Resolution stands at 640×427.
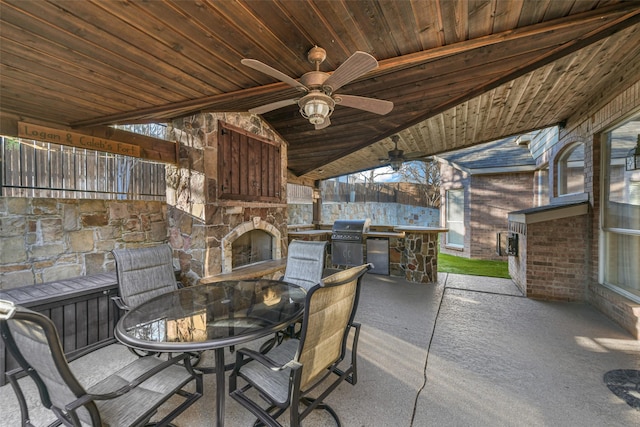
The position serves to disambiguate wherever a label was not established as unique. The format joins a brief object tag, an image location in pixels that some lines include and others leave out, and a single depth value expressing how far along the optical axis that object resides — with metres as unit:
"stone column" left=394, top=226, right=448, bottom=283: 5.50
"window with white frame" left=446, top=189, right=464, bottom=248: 8.98
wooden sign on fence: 2.66
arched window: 4.77
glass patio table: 1.61
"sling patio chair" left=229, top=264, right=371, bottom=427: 1.45
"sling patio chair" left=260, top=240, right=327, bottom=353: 3.01
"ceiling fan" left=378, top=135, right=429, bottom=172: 5.13
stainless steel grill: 6.04
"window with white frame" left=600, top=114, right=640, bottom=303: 3.35
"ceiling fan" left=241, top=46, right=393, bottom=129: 1.87
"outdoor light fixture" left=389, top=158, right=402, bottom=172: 5.15
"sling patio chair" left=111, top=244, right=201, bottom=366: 2.41
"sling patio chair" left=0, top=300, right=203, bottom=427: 1.18
